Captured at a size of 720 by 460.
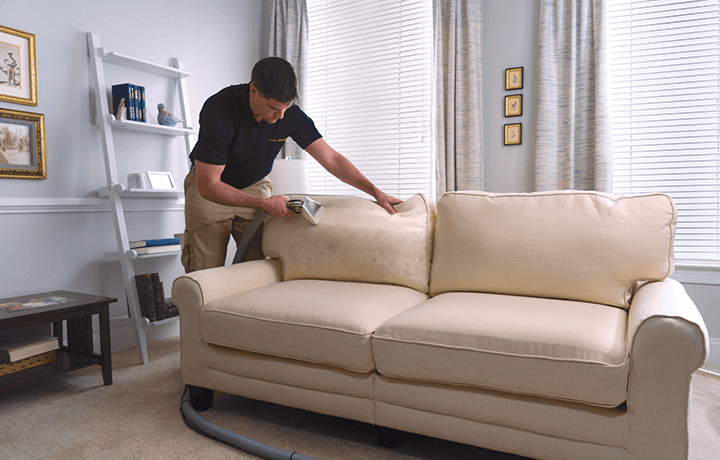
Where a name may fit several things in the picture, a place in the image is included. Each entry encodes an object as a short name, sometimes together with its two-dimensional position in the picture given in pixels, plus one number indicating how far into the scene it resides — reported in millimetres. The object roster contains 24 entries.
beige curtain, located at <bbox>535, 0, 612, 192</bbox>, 2838
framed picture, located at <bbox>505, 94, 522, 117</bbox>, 3193
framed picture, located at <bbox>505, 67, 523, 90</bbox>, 3187
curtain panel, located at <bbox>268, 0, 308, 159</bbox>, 3943
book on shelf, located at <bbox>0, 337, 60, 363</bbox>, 2107
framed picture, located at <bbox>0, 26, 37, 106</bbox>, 2482
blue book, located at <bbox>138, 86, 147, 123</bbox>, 2900
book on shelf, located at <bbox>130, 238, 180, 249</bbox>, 2771
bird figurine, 3070
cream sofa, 1274
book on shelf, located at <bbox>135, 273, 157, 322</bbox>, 2832
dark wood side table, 2080
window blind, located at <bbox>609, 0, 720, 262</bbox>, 2750
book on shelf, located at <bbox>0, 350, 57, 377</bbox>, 2109
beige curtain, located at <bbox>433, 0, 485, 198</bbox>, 3195
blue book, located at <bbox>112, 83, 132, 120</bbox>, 2836
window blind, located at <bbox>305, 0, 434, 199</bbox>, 3609
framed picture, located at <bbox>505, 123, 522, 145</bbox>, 3201
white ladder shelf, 2721
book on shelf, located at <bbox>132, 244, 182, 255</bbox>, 2768
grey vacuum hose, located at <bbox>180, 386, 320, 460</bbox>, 1591
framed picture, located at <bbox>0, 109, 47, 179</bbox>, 2488
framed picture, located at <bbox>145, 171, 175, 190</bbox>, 2969
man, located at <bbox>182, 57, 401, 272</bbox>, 2180
